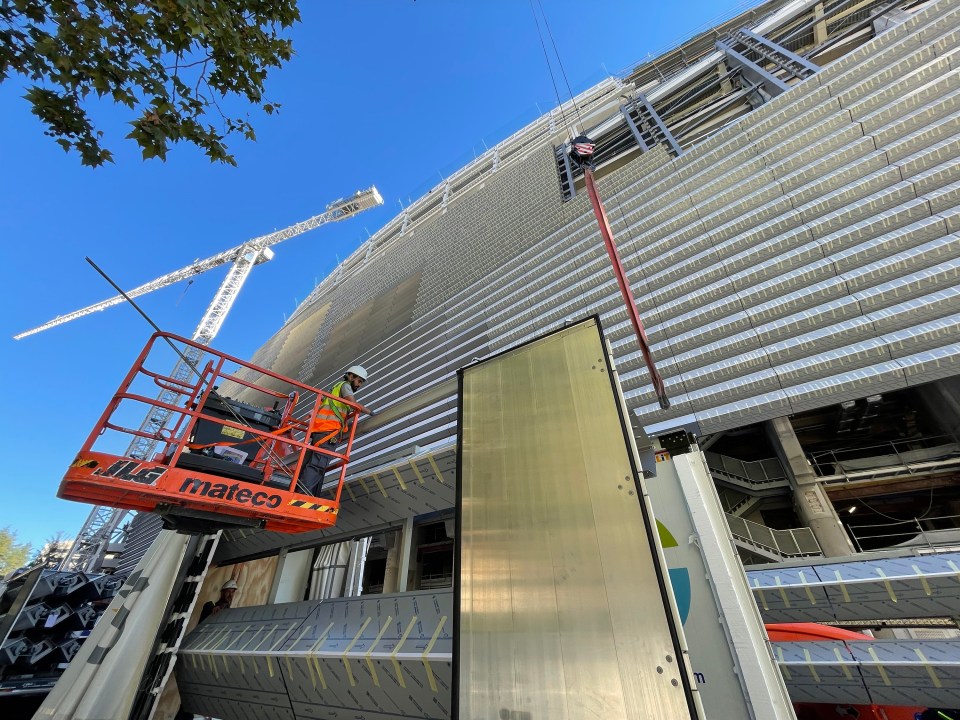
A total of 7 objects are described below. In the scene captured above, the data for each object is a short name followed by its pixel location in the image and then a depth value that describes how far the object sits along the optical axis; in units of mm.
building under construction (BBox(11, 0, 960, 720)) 2359
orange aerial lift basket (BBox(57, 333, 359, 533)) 2969
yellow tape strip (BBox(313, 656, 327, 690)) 3446
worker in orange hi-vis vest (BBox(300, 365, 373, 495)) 4246
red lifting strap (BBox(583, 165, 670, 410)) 3240
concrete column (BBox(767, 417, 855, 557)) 7723
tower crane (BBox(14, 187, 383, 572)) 23078
